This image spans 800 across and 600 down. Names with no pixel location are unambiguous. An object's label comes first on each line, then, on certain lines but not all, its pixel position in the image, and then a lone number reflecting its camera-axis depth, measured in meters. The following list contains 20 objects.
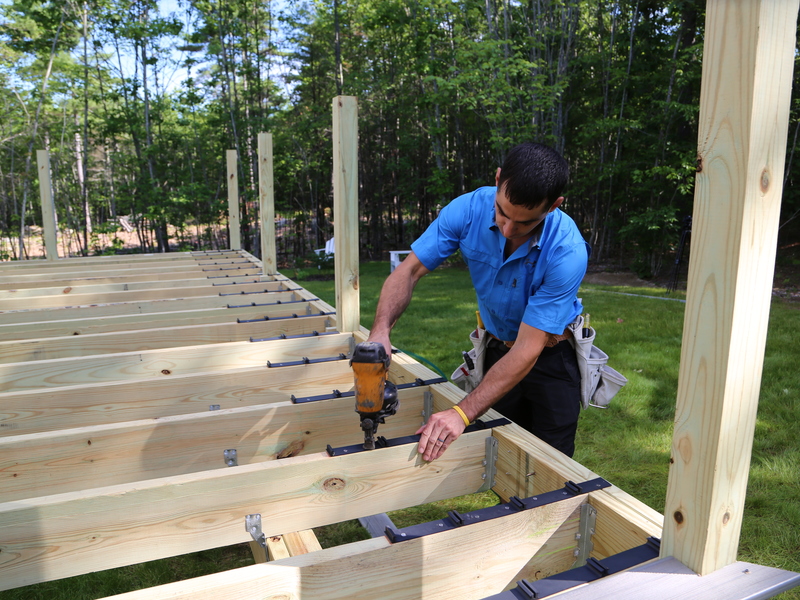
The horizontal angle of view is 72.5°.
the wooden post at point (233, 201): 7.17
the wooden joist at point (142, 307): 3.65
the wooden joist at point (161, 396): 2.25
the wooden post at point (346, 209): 3.10
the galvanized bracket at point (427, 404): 2.43
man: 1.98
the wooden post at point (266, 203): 5.11
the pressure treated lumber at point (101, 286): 4.39
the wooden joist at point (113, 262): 6.06
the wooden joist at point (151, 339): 2.98
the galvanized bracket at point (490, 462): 1.96
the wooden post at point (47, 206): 6.81
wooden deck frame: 1.00
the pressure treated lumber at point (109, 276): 4.91
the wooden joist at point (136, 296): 4.14
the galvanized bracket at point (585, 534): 1.60
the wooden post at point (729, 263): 0.95
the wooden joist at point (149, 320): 3.33
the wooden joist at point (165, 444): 1.85
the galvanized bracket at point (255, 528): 1.59
